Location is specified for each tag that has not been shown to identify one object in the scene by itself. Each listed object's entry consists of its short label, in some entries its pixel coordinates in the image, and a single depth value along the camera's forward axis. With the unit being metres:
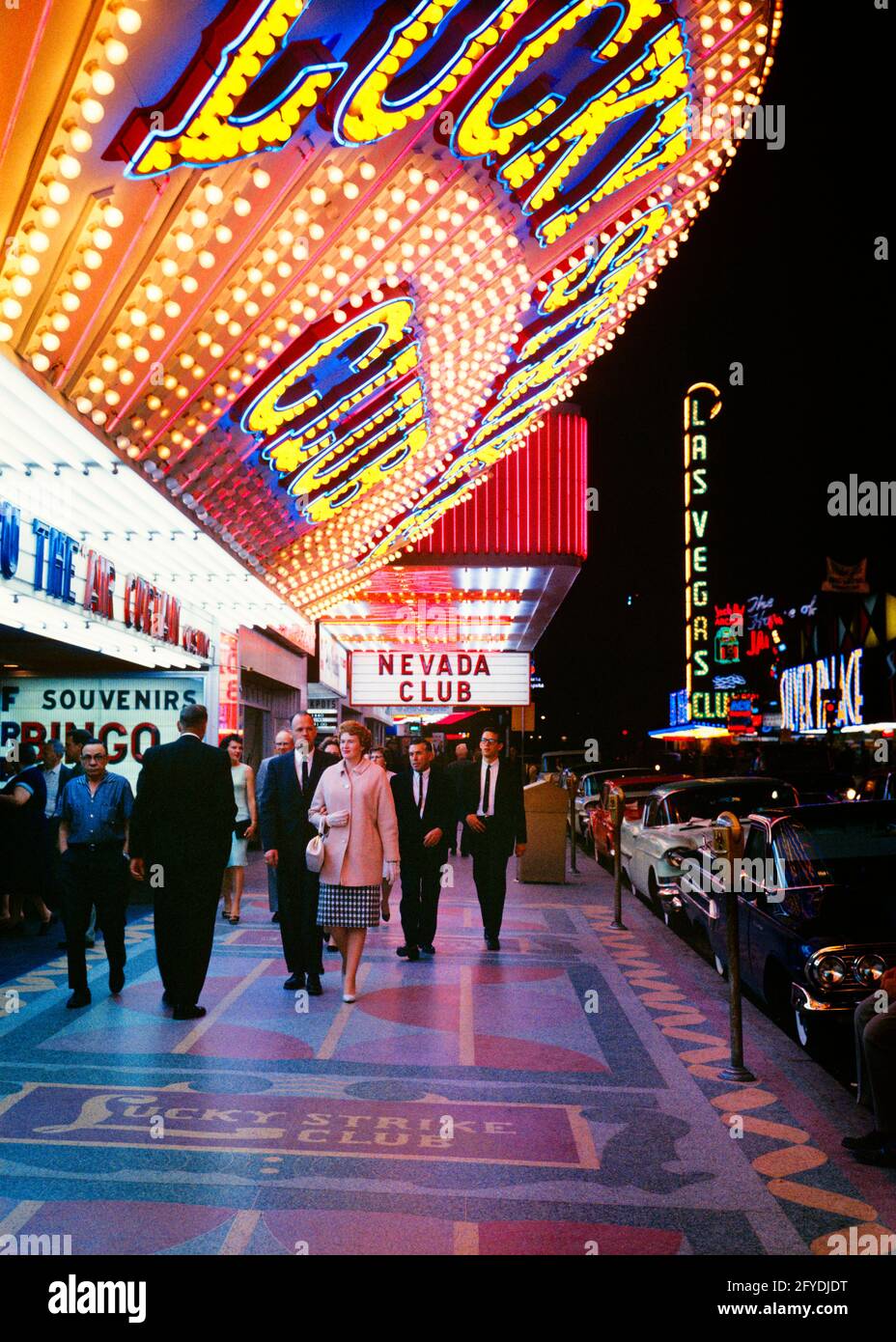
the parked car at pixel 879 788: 19.41
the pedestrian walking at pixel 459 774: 12.13
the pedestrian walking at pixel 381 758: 10.31
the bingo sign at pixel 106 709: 16.42
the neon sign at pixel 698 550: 55.97
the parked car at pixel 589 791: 23.11
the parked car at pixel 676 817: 12.83
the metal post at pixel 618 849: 12.08
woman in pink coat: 8.12
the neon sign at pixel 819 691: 46.09
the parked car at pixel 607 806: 18.27
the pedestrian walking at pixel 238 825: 11.97
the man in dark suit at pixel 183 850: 7.65
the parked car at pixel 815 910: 6.50
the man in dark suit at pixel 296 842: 8.61
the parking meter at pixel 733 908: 6.49
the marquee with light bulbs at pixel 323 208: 5.78
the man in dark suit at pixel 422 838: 10.22
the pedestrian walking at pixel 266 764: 9.18
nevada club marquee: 24.34
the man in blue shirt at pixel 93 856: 7.97
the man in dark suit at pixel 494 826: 10.78
